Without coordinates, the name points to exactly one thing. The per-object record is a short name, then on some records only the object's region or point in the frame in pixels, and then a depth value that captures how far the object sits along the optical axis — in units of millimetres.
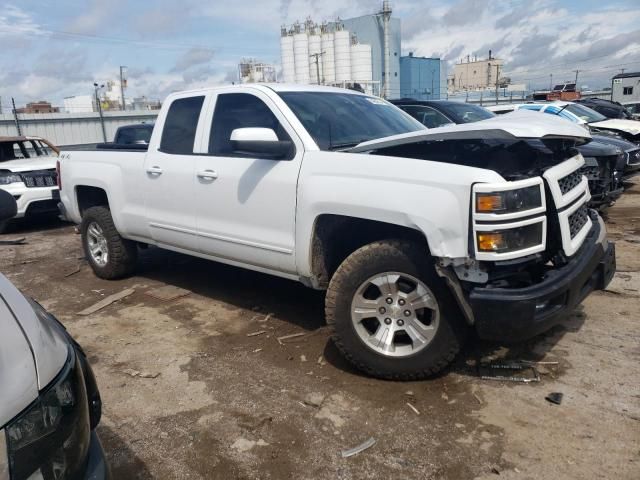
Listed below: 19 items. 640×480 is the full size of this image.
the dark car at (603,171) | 6863
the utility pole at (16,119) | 19094
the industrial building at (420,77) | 56688
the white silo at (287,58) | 51312
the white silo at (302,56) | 50688
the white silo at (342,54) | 49719
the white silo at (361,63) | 50312
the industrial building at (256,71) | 41559
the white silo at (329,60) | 50062
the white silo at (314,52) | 50312
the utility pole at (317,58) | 46219
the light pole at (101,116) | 20669
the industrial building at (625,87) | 31891
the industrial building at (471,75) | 81762
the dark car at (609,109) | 16281
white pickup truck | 2969
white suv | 8914
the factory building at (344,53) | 49938
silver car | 1449
